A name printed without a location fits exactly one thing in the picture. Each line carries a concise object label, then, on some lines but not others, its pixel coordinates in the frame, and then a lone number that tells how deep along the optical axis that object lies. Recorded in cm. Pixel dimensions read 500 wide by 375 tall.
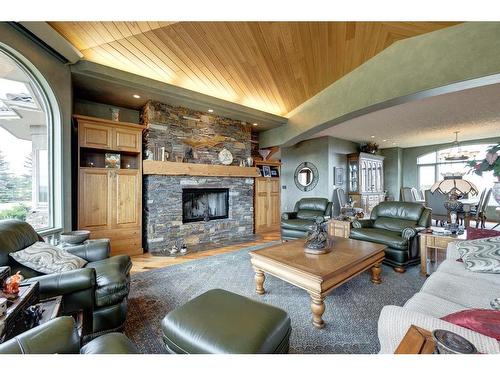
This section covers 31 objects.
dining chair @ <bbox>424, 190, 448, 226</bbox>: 521
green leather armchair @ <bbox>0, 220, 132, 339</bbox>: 156
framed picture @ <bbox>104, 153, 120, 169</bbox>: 374
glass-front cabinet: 687
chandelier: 629
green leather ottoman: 105
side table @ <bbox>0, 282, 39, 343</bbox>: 104
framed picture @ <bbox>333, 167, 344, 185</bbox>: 650
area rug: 162
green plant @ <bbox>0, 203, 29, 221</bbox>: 229
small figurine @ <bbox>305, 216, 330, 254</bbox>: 237
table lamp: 268
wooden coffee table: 181
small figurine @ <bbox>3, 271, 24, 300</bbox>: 125
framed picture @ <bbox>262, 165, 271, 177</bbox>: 607
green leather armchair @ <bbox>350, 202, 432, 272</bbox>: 292
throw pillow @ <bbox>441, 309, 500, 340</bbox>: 89
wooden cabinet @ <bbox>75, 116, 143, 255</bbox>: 340
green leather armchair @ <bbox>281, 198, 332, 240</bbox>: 411
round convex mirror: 655
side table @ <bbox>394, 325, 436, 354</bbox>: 78
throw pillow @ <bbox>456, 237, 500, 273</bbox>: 171
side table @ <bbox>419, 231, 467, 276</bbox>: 270
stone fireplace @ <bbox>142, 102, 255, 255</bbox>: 402
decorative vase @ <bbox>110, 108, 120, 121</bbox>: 381
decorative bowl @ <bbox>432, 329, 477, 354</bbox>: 68
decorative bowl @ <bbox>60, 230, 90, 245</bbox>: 245
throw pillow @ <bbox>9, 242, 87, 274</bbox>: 167
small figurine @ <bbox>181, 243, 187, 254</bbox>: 386
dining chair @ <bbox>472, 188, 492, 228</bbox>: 489
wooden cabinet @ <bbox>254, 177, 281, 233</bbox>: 570
